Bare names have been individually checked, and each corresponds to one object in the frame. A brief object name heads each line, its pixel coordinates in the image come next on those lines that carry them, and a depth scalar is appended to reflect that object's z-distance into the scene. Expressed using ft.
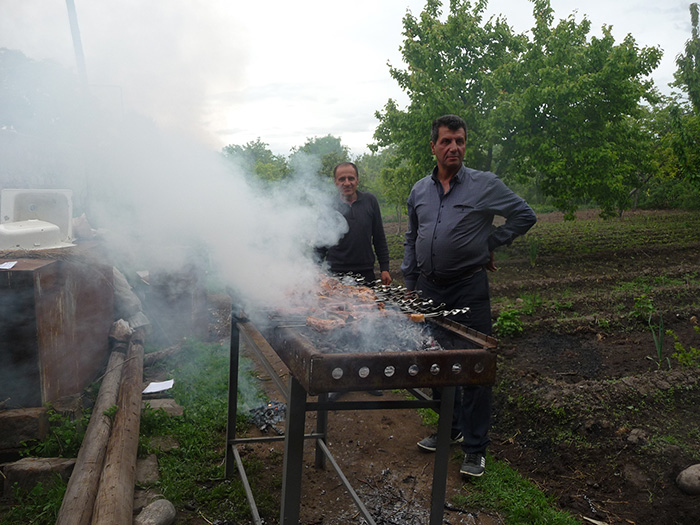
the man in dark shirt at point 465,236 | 10.60
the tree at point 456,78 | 40.50
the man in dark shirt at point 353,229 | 15.11
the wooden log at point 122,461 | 8.11
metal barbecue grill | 5.99
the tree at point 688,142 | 37.88
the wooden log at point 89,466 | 8.02
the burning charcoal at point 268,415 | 13.63
